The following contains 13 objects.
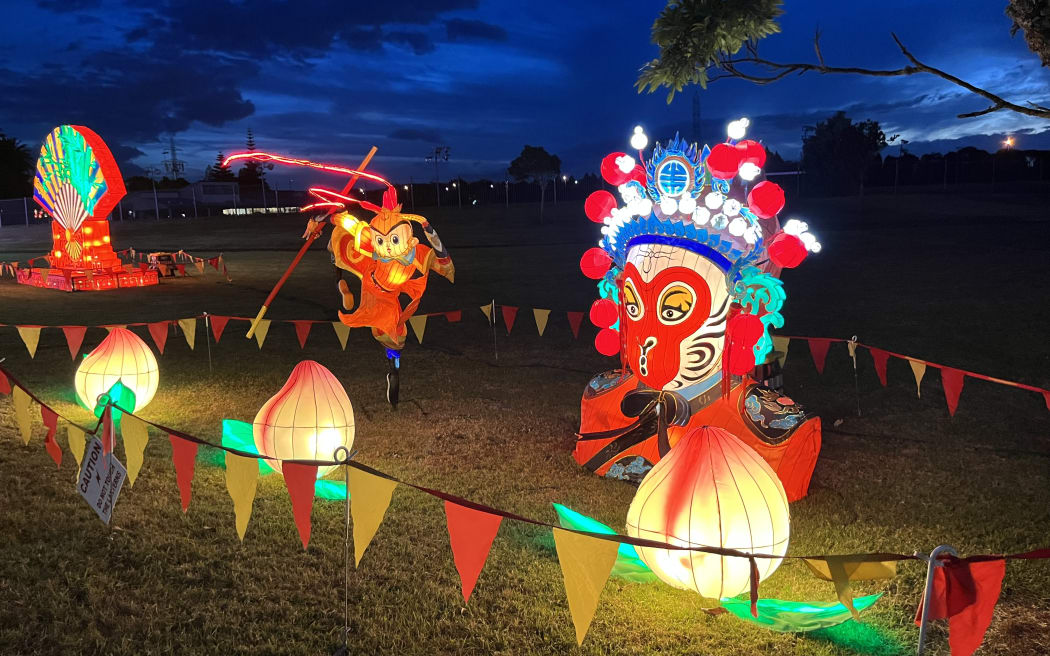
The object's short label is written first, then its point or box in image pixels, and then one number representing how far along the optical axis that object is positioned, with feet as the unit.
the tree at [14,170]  235.40
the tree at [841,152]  169.89
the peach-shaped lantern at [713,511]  14.67
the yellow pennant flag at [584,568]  11.39
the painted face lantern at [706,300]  20.63
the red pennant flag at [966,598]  10.05
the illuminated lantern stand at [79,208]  68.03
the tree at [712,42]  16.21
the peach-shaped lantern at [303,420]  21.34
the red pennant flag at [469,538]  12.40
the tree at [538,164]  176.14
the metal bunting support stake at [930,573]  10.03
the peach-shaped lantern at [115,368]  26.81
